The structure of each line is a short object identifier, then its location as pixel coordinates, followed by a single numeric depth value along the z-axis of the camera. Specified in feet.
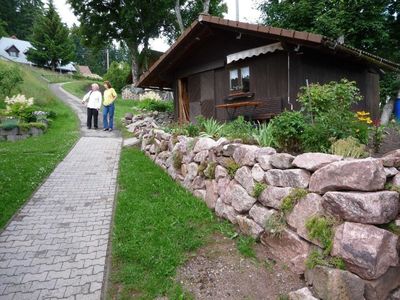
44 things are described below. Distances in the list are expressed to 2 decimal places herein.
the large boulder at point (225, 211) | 16.60
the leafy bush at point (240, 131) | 18.08
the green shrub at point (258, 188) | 14.57
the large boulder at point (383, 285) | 10.40
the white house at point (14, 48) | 169.37
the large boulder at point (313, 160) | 12.16
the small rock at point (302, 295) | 10.95
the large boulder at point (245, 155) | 15.54
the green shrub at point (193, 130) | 24.17
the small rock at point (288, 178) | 12.72
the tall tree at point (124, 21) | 84.02
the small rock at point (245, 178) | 15.43
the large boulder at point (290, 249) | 12.40
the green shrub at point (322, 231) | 11.28
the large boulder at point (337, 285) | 10.28
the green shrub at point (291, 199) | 12.59
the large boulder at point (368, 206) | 10.49
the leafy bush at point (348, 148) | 13.23
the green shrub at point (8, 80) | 57.77
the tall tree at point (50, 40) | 148.05
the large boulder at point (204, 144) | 19.74
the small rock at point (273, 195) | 13.37
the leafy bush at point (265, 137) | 16.38
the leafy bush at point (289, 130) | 15.24
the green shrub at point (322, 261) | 10.82
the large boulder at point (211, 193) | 18.55
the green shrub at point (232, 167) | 16.81
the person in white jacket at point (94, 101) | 43.16
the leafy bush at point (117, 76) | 119.16
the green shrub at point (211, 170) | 18.97
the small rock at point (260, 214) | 14.23
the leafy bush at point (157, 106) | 58.95
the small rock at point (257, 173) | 14.84
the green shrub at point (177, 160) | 23.72
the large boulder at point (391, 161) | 11.53
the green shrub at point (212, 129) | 21.95
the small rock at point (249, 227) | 14.64
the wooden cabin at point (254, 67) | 28.53
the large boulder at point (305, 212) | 11.95
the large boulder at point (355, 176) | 10.75
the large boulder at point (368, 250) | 10.23
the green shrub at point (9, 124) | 40.38
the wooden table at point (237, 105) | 31.51
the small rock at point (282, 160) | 13.50
